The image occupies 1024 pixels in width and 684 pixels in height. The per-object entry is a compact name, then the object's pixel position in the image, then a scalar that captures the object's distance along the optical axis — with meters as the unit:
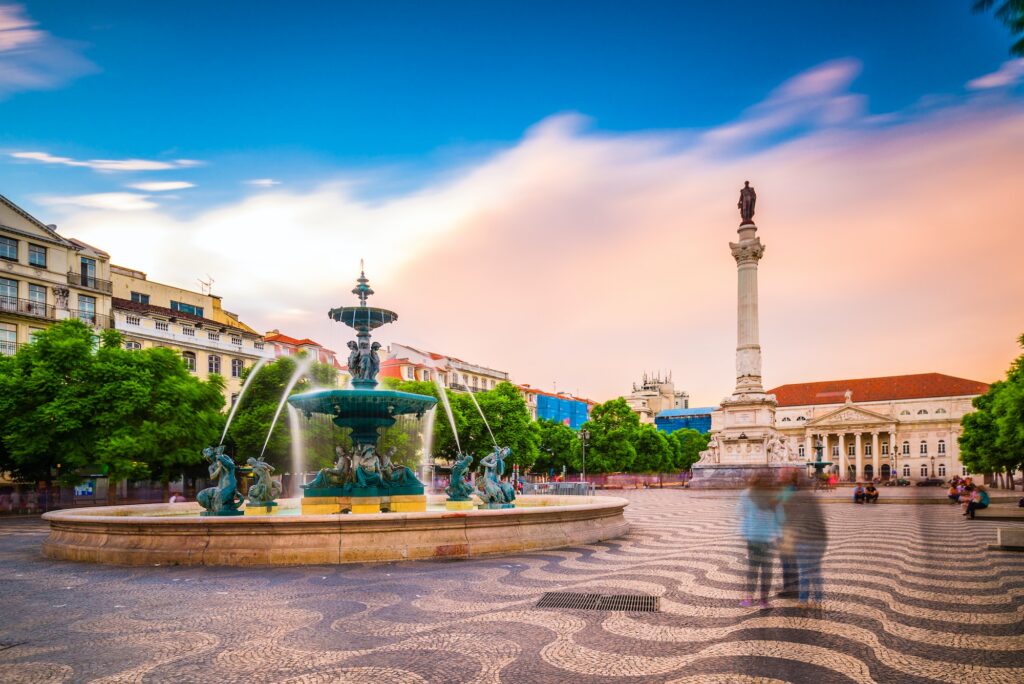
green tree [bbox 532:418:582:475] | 64.75
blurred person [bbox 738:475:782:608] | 8.16
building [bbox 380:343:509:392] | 77.00
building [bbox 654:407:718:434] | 144.25
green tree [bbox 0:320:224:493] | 28.33
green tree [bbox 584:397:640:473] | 68.75
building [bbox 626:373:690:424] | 153.12
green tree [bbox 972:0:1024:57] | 7.28
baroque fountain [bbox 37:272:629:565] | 11.69
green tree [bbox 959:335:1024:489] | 32.38
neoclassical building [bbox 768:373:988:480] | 115.19
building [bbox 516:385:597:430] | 101.62
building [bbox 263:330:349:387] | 60.17
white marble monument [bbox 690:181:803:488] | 50.19
